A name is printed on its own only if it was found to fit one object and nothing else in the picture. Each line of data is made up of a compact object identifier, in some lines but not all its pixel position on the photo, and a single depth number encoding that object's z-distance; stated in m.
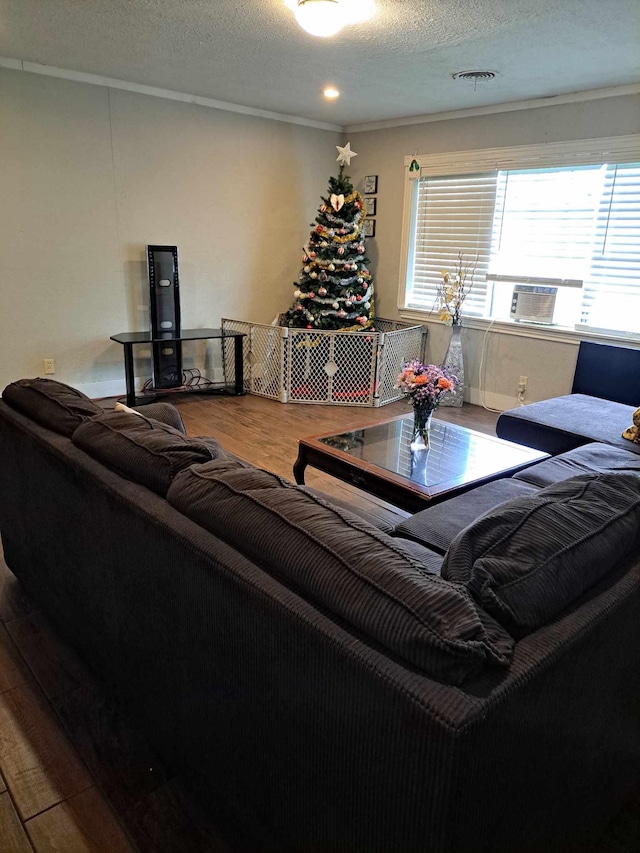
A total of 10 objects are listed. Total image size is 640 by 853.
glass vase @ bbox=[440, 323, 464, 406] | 5.20
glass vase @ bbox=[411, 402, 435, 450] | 2.95
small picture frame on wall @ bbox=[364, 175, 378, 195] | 5.85
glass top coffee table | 2.53
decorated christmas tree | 5.31
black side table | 4.64
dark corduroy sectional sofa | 0.87
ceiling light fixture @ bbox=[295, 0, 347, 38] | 2.67
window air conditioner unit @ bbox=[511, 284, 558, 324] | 4.74
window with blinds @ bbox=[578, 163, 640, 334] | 4.20
